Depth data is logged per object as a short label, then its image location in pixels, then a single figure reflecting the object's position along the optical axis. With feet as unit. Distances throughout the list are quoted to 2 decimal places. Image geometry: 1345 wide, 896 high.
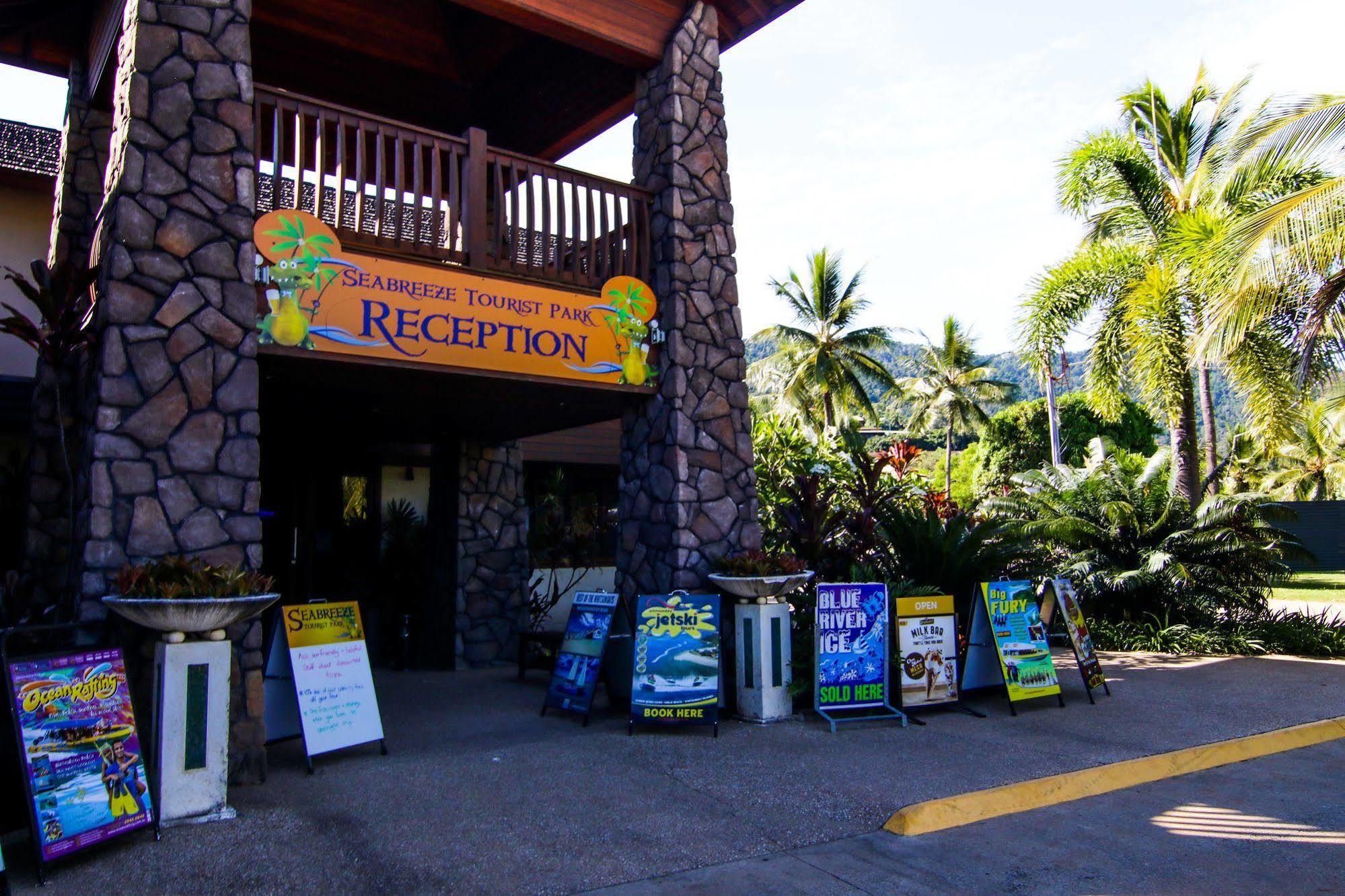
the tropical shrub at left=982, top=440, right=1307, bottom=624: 39.27
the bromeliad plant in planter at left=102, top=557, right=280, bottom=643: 16.57
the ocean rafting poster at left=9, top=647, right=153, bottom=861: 14.23
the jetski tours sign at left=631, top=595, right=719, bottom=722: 23.56
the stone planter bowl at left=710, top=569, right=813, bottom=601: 24.63
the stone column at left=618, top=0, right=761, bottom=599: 26.37
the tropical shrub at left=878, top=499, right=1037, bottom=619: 30.30
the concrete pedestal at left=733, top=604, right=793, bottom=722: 24.81
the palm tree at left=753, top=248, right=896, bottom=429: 106.93
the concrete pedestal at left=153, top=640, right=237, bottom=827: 16.44
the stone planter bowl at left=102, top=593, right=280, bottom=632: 16.51
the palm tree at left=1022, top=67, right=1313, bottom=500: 46.37
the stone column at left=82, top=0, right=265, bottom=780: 18.67
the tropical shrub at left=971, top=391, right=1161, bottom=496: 125.90
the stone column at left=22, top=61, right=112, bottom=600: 24.35
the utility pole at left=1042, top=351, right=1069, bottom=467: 103.04
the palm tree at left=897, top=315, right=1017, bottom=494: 131.44
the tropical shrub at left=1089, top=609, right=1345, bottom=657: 37.27
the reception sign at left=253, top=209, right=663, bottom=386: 21.22
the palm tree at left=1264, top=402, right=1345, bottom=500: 127.95
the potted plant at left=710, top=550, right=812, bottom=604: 24.70
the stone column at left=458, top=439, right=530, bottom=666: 35.40
